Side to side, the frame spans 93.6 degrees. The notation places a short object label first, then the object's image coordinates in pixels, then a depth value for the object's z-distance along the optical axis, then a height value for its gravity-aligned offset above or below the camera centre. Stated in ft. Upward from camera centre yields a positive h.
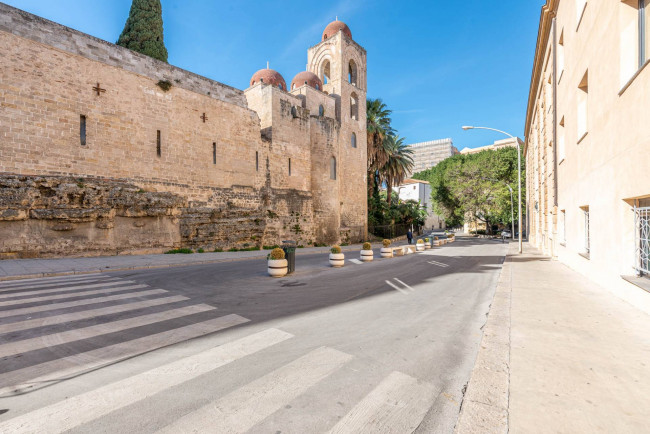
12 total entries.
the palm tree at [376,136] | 123.54 +33.43
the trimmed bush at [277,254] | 33.76 -3.86
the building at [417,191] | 267.59 +24.00
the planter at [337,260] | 42.88 -5.81
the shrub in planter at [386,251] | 58.19 -6.25
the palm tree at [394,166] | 133.90 +23.41
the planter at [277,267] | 33.42 -5.28
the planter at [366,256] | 50.62 -6.24
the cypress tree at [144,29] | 84.94 +53.84
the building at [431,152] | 482.69 +106.83
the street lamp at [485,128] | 57.49 +16.88
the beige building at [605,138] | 17.58 +5.95
